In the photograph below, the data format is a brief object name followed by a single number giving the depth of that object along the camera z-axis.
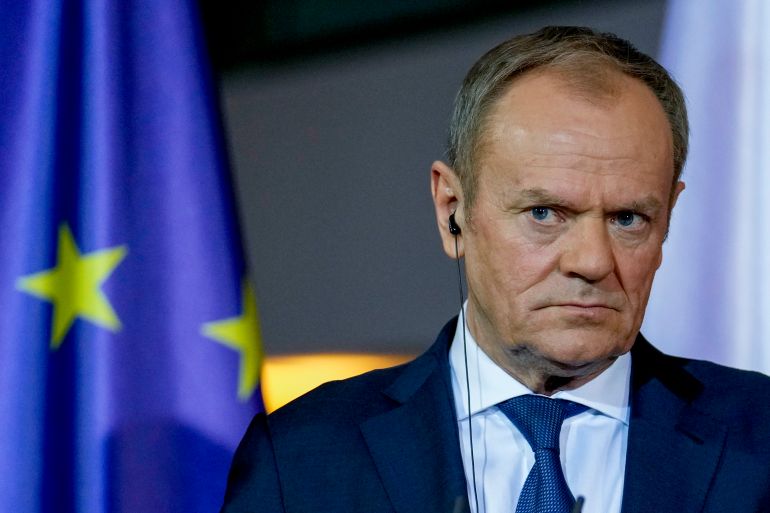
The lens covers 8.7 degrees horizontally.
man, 3.57
